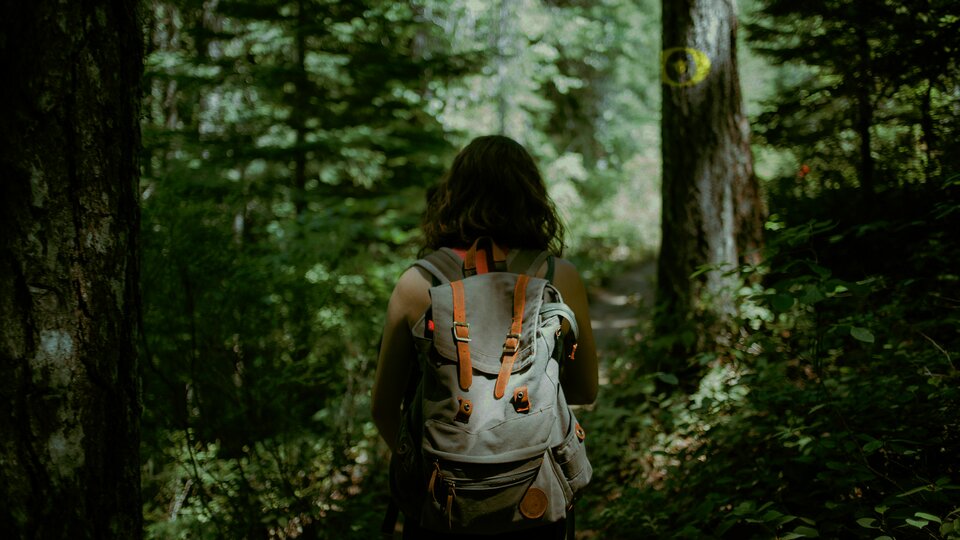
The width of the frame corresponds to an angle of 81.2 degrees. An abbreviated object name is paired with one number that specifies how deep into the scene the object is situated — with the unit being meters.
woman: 1.84
